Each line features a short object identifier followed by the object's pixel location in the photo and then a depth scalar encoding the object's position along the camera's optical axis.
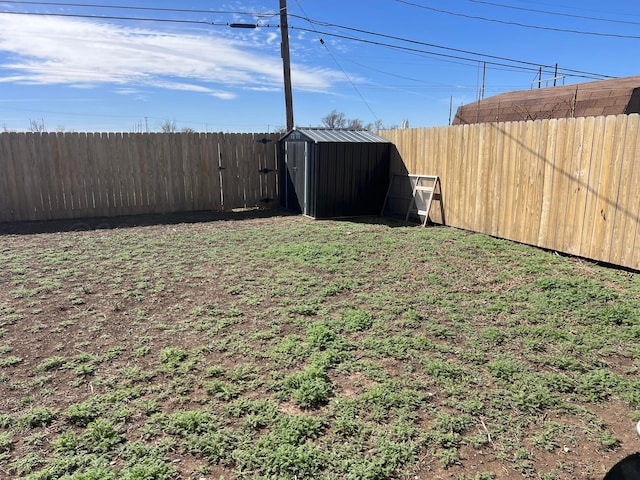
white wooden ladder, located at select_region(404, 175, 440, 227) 8.10
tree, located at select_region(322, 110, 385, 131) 28.49
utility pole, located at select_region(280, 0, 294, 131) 11.42
